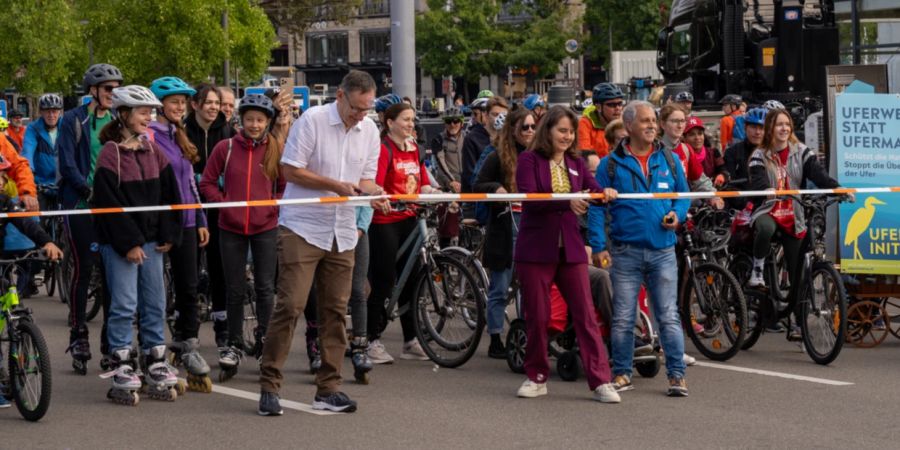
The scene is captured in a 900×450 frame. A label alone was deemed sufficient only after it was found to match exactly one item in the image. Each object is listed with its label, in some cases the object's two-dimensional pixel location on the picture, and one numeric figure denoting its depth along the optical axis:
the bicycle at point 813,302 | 10.31
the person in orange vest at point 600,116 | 11.93
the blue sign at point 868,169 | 11.26
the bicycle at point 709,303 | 10.43
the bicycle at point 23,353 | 8.58
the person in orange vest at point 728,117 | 20.59
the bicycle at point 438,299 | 10.58
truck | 25.08
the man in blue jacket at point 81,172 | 10.27
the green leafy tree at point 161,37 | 45.69
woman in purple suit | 9.13
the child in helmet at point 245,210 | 9.90
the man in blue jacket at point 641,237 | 9.23
